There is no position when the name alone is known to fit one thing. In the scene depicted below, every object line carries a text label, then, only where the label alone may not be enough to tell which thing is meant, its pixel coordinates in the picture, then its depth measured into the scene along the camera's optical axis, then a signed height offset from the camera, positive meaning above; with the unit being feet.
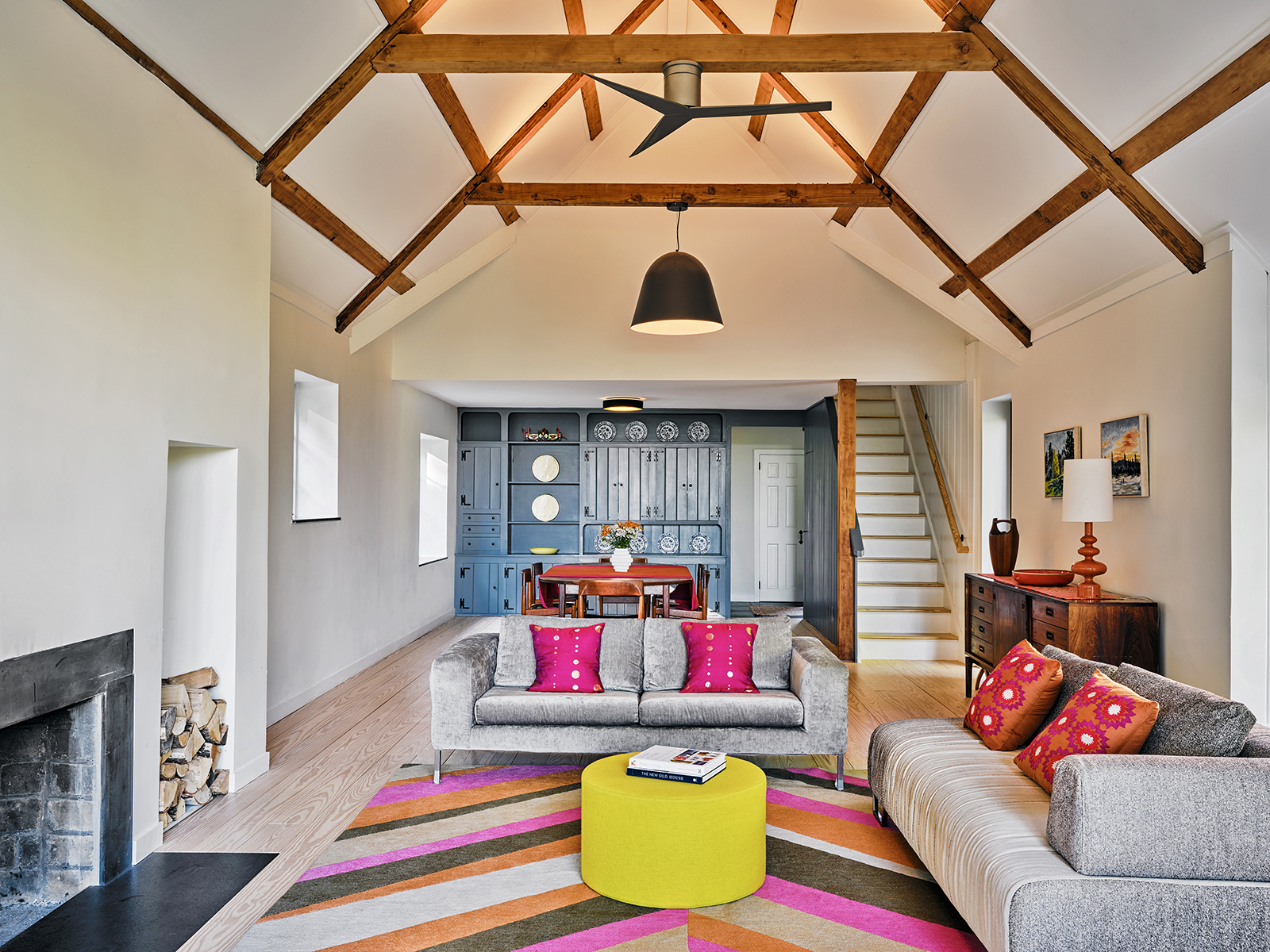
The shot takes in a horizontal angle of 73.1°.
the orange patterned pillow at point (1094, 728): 8.50 -2.36
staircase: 24.72 -1.97
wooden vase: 18.90 -1.14
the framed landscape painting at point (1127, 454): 15.34 +0.81
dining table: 20.83 -2.01
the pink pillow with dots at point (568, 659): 14.07 -2.75
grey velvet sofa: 13.28 -3.47
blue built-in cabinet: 32.63 +0.23
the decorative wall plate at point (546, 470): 33.12 +0.97
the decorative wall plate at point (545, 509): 33.14 -0.54
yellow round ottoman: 9.32 -3.85
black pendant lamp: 16.76 +3.95
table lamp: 15.29 +0.03
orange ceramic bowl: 16.71 -1.58
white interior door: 36.94 -1.82
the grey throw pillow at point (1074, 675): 10.20 -2.16
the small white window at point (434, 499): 29.66 -0.18
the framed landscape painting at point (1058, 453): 17.99 +0.95
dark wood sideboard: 14.82 -2.28
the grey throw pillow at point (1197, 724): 7.89 -2.15
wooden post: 24.41 -0.49
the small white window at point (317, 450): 20.25 +1.03
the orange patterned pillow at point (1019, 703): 10.38 -2.53
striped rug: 8.65 -4.49
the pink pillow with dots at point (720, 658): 13.97 -2.70
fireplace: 9.74 -3.50
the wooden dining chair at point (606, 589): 20.02 -2.22
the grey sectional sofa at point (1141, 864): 6.95 -3.09
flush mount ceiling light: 28.27 +3.01
